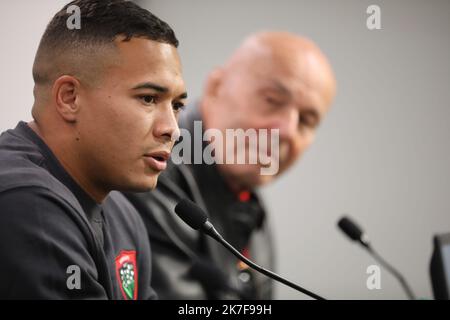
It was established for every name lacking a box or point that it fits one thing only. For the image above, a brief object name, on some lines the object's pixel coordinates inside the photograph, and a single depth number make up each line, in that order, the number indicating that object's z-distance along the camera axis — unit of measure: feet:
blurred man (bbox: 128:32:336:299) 12.95
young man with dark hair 10.66
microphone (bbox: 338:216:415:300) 11.43
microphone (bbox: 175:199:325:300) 10.67
